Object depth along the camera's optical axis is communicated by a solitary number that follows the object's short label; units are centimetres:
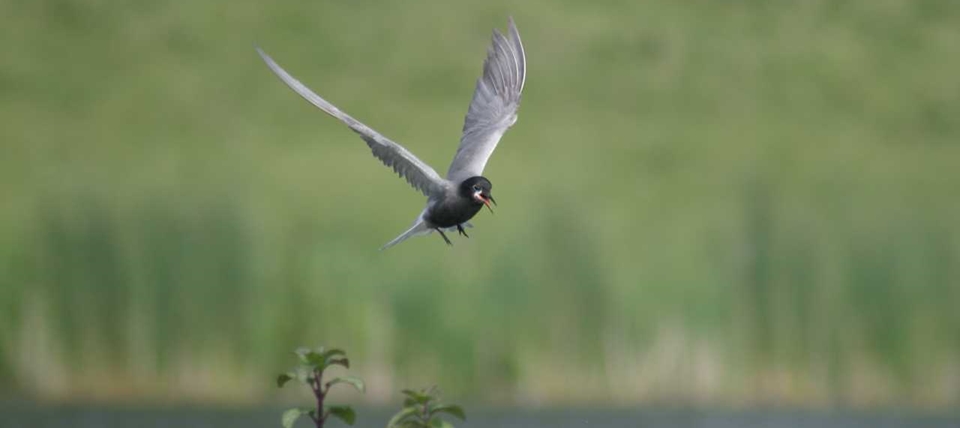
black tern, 2380
